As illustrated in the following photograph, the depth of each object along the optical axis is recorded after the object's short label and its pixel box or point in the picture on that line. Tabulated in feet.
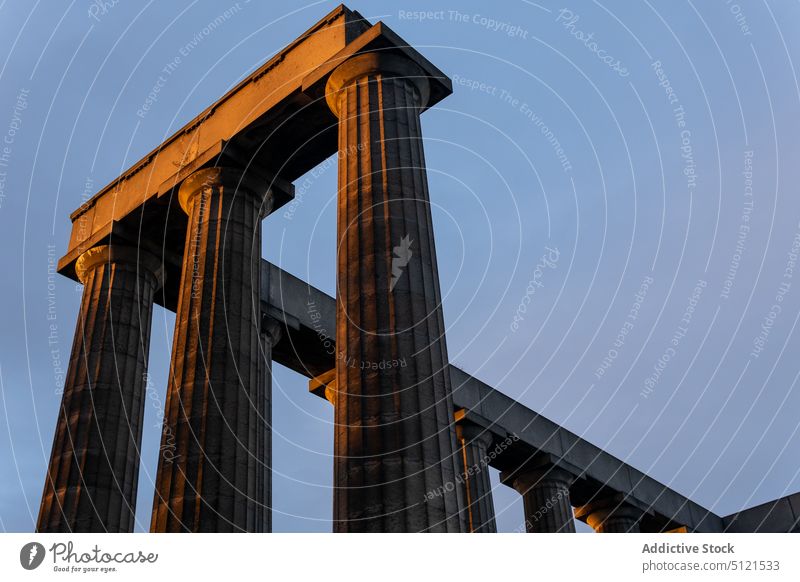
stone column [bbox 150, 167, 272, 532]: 103.81
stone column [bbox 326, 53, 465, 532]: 77.36
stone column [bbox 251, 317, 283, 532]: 124.62
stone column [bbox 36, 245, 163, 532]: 122.52
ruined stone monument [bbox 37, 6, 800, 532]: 81.61
